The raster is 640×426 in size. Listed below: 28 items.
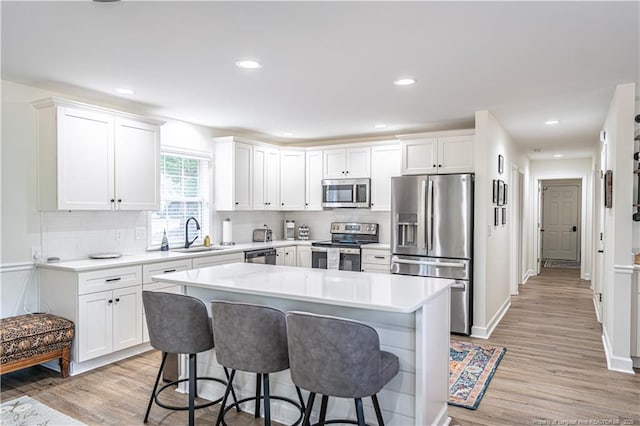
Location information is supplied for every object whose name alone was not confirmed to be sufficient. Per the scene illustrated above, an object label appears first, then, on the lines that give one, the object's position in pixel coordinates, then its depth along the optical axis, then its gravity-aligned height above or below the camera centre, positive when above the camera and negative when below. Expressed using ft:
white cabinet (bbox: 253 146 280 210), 19.52 +1.55
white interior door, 36.88 -1.02
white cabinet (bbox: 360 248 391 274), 17.87 -2.14
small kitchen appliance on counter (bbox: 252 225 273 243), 20.58 -1.20
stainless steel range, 18.57 -1.58
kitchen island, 7.52 -2.01
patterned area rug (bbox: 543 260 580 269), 34.78 -4.54
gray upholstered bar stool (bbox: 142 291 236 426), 8.37 -2.30
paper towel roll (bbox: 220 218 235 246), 18.43 -1.03
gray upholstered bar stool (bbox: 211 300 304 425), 7.45 -2.28
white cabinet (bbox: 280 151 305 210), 21.12 +1.53
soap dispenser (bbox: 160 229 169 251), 15.65 -1.23
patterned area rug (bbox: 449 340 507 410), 10.25 -4.49
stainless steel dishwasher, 17.27 -1.92
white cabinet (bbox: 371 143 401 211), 19.11 +1.77
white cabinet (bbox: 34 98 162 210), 12.05 +1.60
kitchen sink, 15.72 -1.50
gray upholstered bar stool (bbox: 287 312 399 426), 6.39 -2.25
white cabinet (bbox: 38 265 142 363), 11.62 -2.70
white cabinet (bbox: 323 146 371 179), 19.79 +2.28
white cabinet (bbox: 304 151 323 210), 21.12 +1.52
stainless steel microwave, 19.71 +0.85
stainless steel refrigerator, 15.20 -0.80
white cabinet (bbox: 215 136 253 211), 18.10 +1.56
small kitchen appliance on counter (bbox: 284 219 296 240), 22.26 -1.03
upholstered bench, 10.32 -3.31
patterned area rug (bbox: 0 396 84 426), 9.06 -4.52
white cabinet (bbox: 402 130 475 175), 16.31 +2.26
